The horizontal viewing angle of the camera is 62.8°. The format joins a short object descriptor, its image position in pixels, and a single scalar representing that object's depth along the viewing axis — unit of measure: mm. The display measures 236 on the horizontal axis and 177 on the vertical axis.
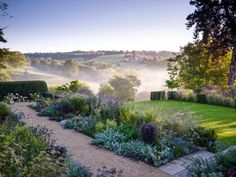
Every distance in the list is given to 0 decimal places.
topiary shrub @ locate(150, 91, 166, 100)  13636
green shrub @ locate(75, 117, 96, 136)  5504
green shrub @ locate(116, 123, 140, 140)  4792
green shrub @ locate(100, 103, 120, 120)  6066
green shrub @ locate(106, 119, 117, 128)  5259
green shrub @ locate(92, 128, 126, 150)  4493
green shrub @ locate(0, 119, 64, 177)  2704
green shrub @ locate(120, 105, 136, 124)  5678
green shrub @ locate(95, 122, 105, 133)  5298
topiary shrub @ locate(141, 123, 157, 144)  4351
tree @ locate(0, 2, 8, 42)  10025
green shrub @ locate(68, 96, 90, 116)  7216
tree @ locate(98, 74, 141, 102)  23092
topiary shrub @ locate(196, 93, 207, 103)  11966
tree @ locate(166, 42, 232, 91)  16667
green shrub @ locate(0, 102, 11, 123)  6484
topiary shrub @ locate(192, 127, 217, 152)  4506
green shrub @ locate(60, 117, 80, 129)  6063
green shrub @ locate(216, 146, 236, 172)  3088
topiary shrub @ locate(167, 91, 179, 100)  13360
